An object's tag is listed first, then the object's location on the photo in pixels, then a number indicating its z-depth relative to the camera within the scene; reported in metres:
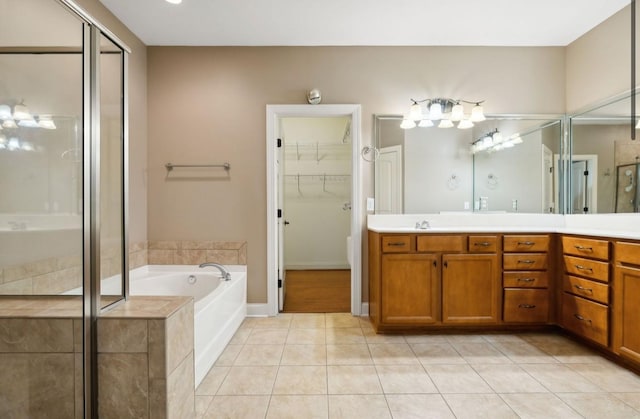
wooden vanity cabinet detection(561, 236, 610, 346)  2.14
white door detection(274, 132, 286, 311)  3.11
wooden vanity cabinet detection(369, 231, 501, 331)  2.53
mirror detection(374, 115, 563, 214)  3.01
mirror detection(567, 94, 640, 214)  2.42
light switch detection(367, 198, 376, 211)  3.00
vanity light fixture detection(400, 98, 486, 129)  2.95
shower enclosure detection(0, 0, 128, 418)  1.21
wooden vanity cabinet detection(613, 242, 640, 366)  1.93
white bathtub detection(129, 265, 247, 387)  1.98
